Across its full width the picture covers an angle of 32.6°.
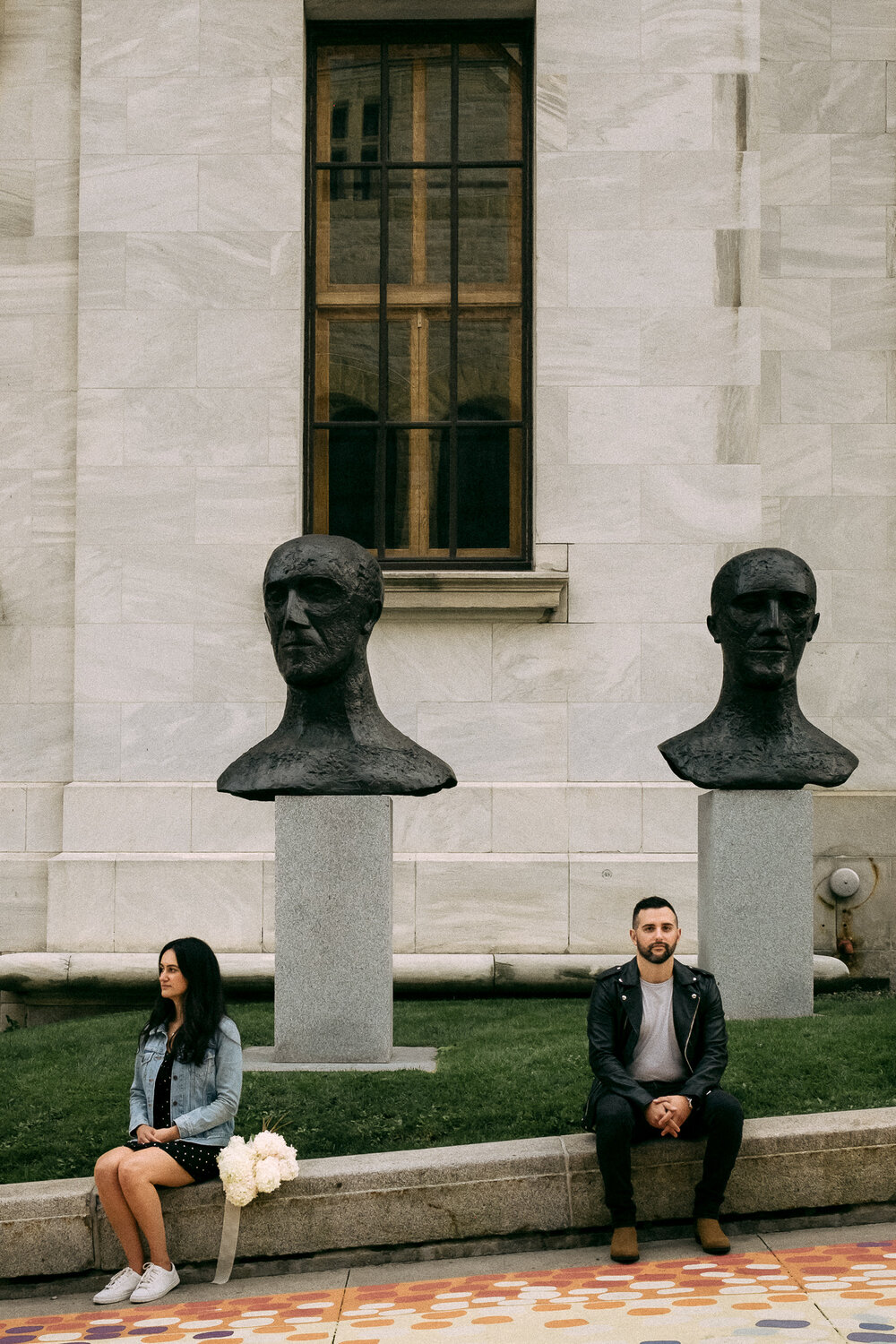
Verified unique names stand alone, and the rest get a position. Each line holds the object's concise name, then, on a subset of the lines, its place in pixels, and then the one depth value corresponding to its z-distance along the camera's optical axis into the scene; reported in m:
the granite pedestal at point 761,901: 9.55
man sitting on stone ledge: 6.22
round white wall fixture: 12.33
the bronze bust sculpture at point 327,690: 8.80
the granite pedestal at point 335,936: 8.53
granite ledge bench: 6.29
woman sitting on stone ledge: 6.34
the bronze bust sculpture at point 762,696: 9.63
